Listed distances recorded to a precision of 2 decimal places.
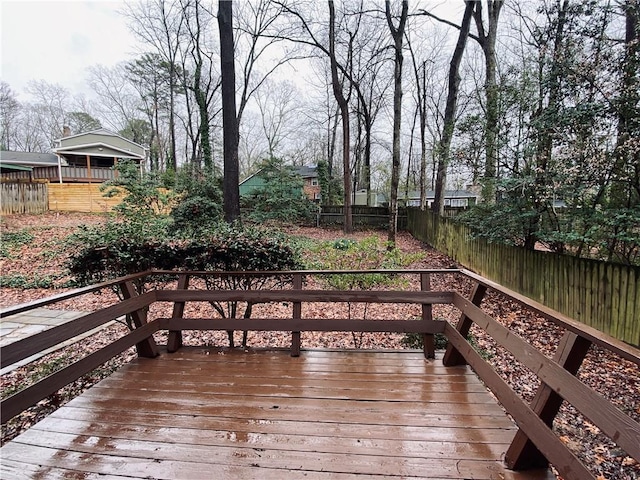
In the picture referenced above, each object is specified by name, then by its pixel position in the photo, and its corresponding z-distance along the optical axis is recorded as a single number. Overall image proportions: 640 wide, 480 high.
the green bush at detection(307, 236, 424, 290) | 4.88
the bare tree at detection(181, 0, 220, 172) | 15.40
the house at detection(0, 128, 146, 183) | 18.56
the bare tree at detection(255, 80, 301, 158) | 23.38
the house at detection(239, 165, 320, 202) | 21.21
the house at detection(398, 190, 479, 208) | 29.70
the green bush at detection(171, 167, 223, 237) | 9.21
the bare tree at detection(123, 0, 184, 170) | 15.59
